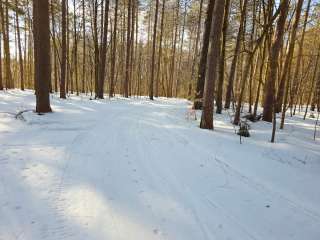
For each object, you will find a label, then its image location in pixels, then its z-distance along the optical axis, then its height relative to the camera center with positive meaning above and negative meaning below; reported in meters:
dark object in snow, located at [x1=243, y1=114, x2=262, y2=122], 9.09 -0.84
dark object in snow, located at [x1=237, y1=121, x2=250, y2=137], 6.38 -0.98
